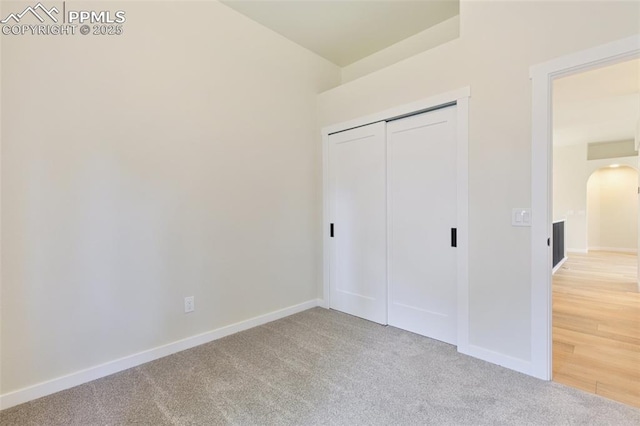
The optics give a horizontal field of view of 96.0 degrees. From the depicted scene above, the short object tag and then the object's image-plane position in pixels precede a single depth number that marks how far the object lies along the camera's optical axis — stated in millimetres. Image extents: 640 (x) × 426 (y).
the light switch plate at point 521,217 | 2004
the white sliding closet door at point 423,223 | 2467
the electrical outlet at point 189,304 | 2469
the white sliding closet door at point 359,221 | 2955
